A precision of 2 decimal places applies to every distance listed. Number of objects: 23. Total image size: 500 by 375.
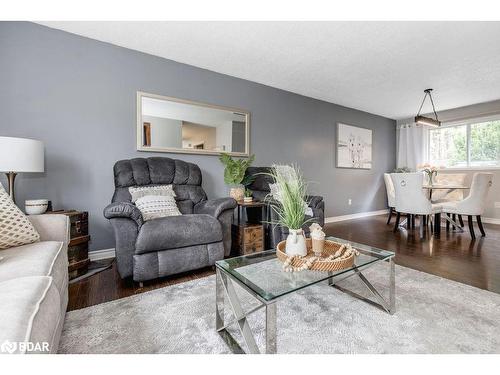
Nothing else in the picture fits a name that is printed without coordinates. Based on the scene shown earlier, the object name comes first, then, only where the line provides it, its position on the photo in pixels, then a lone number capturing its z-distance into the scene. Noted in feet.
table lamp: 5.46
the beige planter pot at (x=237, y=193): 9.46
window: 14.53
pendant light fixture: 12.26
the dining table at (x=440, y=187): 11.38
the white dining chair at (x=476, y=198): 10.41
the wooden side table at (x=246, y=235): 8.27
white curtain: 17.24
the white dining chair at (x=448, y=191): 13.38
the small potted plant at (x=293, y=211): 4.32
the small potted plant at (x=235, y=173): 9.53
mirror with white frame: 9.05
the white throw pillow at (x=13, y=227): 4.10
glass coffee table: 3.14
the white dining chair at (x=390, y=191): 14.50
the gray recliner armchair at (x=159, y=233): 5.89
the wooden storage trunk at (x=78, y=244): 6.50
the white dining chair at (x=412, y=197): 10.67
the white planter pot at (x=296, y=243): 4.36
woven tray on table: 3.99
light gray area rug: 3.80
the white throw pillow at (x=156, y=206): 7.02
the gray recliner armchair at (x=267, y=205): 7.81
